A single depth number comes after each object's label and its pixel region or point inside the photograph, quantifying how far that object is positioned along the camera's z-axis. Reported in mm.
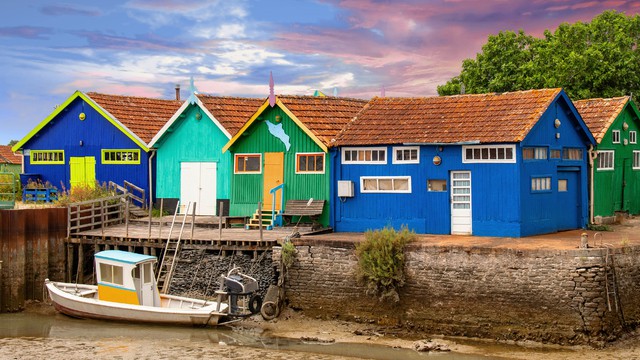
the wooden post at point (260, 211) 26953
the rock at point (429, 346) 22766
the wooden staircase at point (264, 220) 31297
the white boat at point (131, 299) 25828
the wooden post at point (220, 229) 27903
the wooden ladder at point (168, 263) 28125
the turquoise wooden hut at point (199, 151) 34562
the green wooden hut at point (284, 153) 30531
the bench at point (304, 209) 29734
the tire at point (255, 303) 25656
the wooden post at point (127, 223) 30178
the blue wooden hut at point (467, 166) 26891
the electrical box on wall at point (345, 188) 29234
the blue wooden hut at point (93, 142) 37656
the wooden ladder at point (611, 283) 22734
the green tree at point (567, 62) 43125
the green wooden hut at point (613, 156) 31750
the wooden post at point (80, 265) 30703
